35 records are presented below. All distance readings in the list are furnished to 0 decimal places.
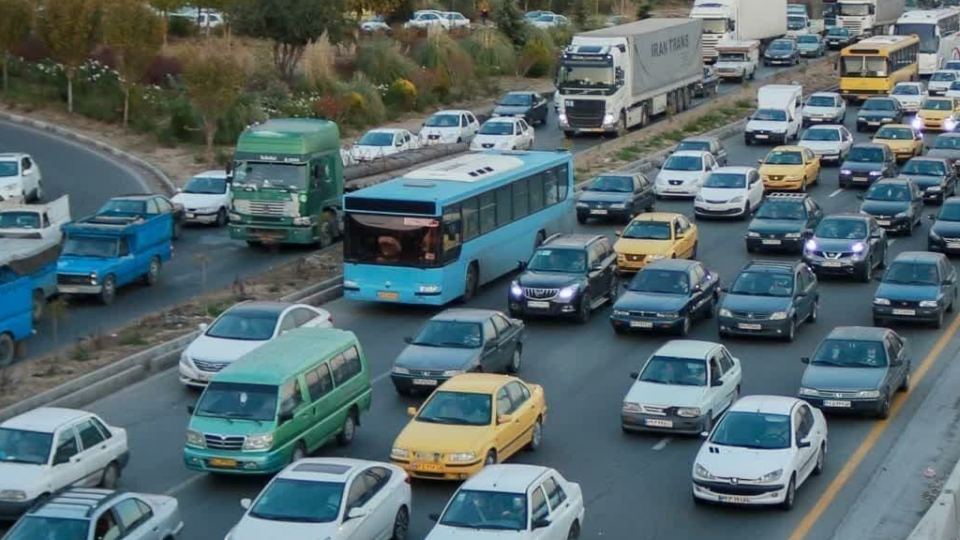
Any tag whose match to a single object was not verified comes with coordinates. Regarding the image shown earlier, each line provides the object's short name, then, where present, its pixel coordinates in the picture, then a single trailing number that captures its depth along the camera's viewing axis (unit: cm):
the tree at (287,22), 7088
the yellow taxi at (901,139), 5391
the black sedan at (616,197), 4459
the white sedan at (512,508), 1980
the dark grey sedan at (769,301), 3234
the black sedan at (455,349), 2814
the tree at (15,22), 6212
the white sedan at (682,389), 2598
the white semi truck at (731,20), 8312
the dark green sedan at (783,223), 4028
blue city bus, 3494
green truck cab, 4112
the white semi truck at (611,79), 6050
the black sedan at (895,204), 4262
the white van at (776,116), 5891
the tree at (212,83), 5453
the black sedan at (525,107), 6538
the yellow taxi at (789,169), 4891
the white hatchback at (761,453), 2250
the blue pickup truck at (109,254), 3600
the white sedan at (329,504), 1988
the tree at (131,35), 5844
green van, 2356
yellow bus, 7000
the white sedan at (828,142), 5391
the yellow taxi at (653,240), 3800
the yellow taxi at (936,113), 6188
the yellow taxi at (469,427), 2345
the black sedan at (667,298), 3266
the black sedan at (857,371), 2697
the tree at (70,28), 6009
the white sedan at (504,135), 5659
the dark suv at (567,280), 3388
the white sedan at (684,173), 4859
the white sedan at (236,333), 2884
